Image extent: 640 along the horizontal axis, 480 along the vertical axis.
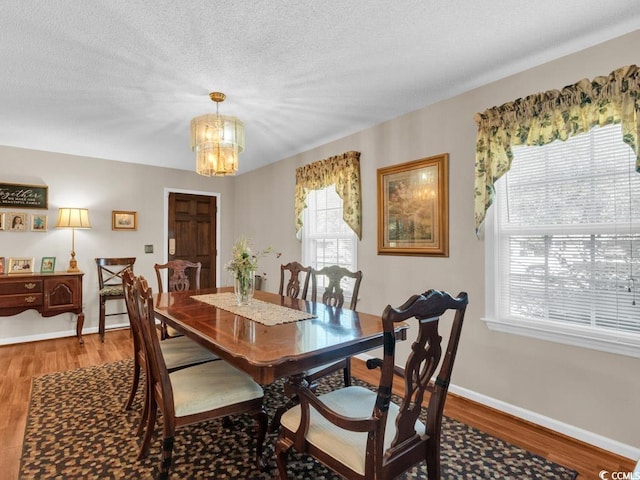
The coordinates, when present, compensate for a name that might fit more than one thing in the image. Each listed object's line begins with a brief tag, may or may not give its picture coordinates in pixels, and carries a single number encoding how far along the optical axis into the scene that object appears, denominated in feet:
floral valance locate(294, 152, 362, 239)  12.22
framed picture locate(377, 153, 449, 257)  9.68
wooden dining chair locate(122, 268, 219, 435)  6.97
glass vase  8.54
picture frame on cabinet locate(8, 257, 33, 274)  14.01
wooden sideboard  12.85
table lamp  14.39
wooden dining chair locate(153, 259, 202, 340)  12.07
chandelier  9.09
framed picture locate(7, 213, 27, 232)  14.12
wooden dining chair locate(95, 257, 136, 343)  14.79
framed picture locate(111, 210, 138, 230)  16.38
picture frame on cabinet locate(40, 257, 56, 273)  14.55
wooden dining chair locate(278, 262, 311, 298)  10.86
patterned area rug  6.20
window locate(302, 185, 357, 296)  13.08
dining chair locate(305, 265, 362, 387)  8.70
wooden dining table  5.02
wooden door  18.25
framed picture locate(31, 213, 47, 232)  14.55
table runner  7.26
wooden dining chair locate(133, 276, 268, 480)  5.61
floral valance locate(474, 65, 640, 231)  6.47
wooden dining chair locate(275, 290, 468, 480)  4.12
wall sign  13.99
